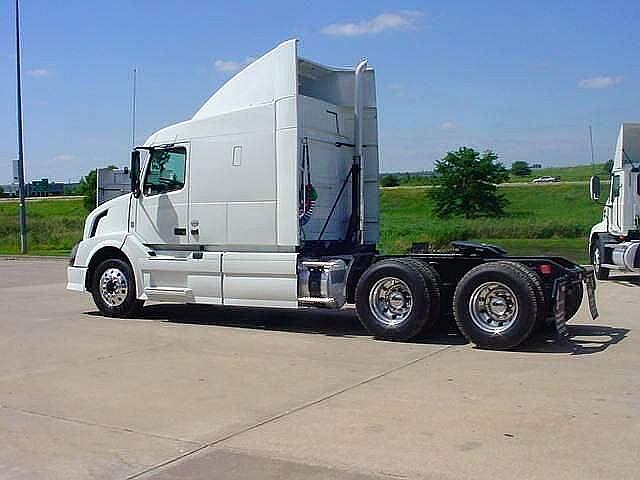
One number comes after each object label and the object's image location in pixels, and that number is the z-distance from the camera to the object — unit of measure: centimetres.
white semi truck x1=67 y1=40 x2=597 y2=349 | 1051
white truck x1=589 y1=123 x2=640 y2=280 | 1909
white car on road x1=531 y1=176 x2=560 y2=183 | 8597
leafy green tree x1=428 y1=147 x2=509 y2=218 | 6312
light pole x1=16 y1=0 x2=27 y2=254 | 3425
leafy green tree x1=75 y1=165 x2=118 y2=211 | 6479
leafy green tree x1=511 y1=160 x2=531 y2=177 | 12481
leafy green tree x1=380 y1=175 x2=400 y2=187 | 10679
